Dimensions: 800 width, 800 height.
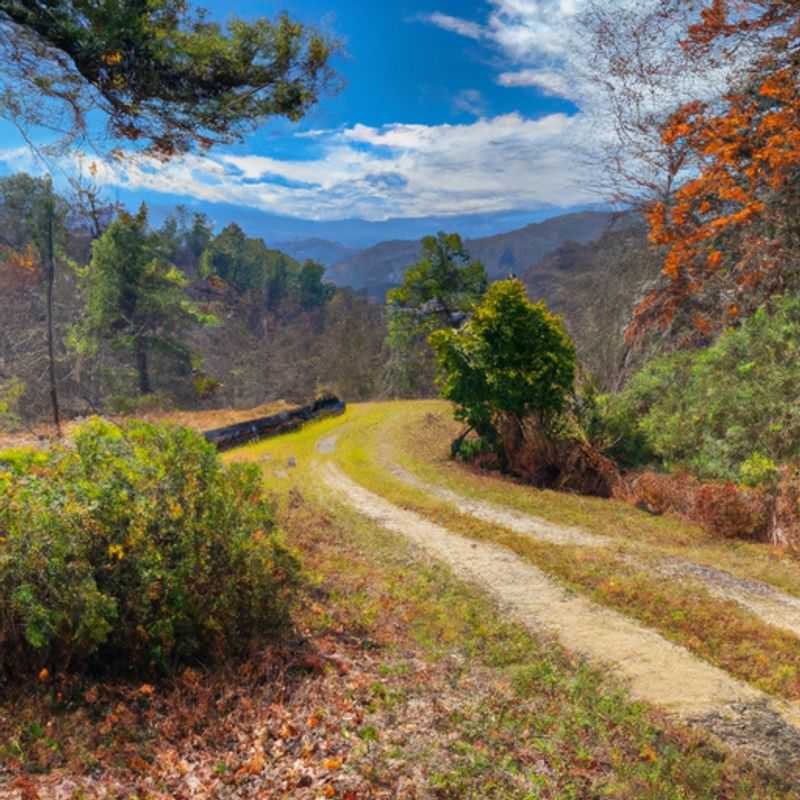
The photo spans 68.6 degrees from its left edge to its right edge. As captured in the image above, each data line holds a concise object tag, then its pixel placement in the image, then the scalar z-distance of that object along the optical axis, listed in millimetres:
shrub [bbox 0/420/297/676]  4781
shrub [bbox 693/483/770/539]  11109
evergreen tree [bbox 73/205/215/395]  37969
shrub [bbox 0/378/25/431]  26828
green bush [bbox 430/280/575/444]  17203
